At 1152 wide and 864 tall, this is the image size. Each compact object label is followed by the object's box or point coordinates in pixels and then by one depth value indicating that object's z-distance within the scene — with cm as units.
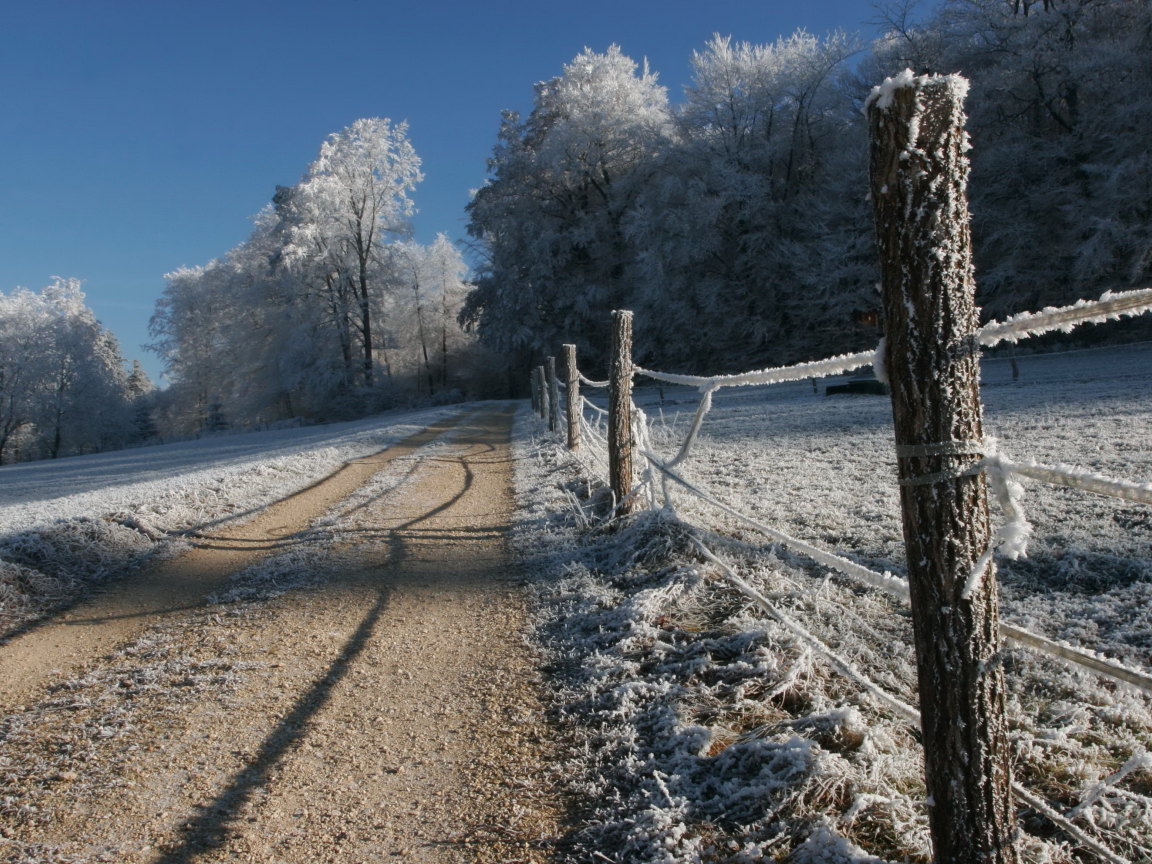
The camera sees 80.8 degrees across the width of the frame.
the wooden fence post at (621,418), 576
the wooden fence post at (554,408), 1264
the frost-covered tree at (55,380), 3797
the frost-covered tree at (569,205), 3312
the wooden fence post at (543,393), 1610
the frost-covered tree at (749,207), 2841
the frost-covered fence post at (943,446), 157
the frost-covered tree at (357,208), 3272
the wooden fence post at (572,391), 906
